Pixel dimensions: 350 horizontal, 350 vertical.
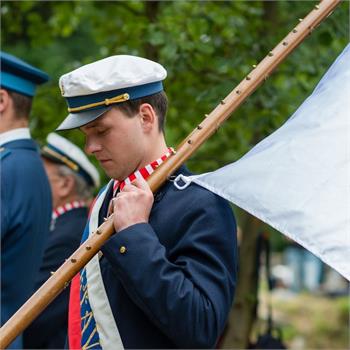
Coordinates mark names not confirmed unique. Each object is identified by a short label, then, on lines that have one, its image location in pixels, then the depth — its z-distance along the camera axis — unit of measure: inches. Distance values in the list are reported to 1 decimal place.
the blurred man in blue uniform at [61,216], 371.6
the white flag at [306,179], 207.2
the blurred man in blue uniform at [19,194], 315.4
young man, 207.2
